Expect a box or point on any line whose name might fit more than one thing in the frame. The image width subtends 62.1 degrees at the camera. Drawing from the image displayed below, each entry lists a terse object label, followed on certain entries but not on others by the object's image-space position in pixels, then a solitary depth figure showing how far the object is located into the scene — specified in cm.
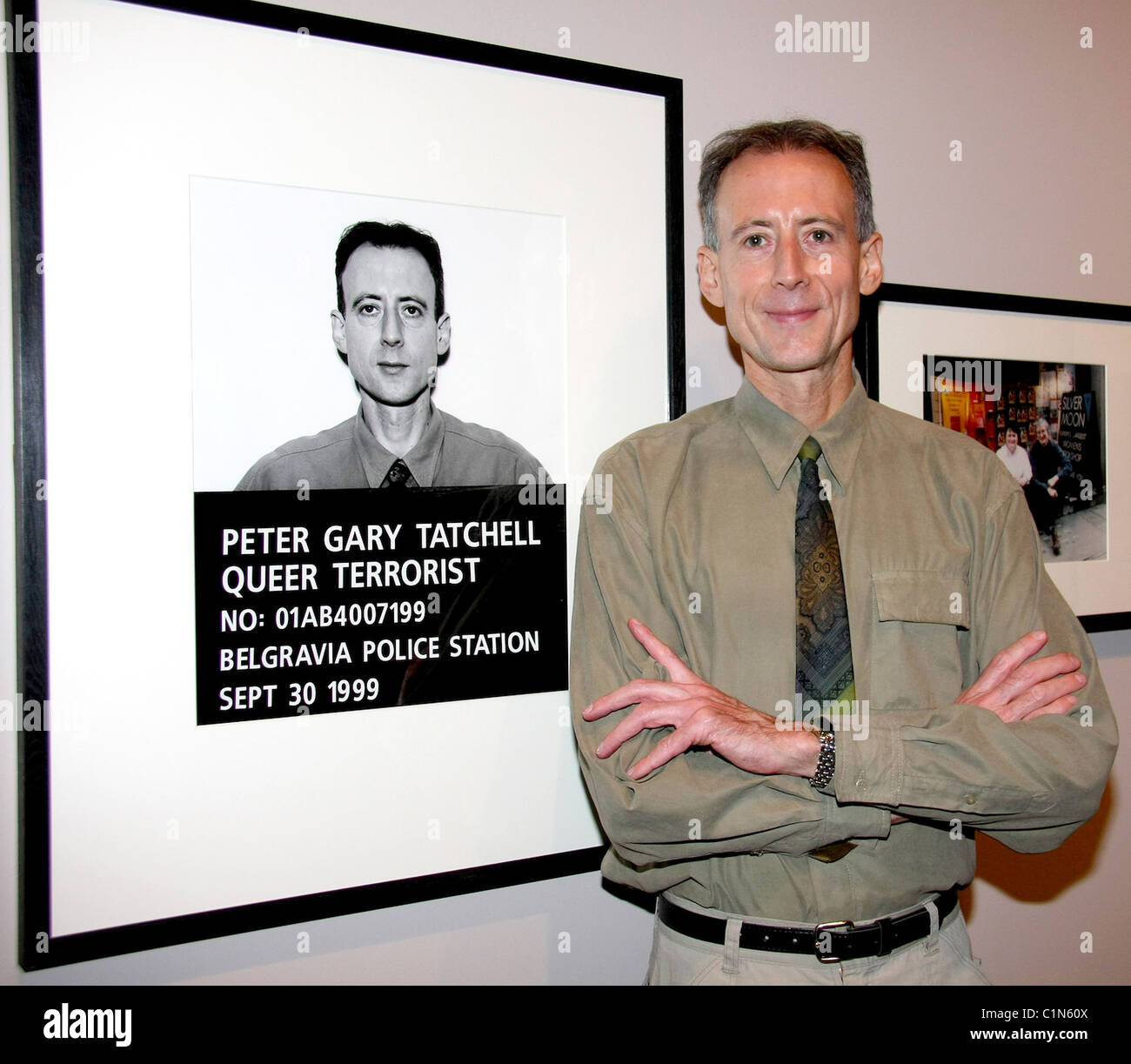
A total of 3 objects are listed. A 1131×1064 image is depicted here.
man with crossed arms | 113
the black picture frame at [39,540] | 111
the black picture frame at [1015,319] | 164
